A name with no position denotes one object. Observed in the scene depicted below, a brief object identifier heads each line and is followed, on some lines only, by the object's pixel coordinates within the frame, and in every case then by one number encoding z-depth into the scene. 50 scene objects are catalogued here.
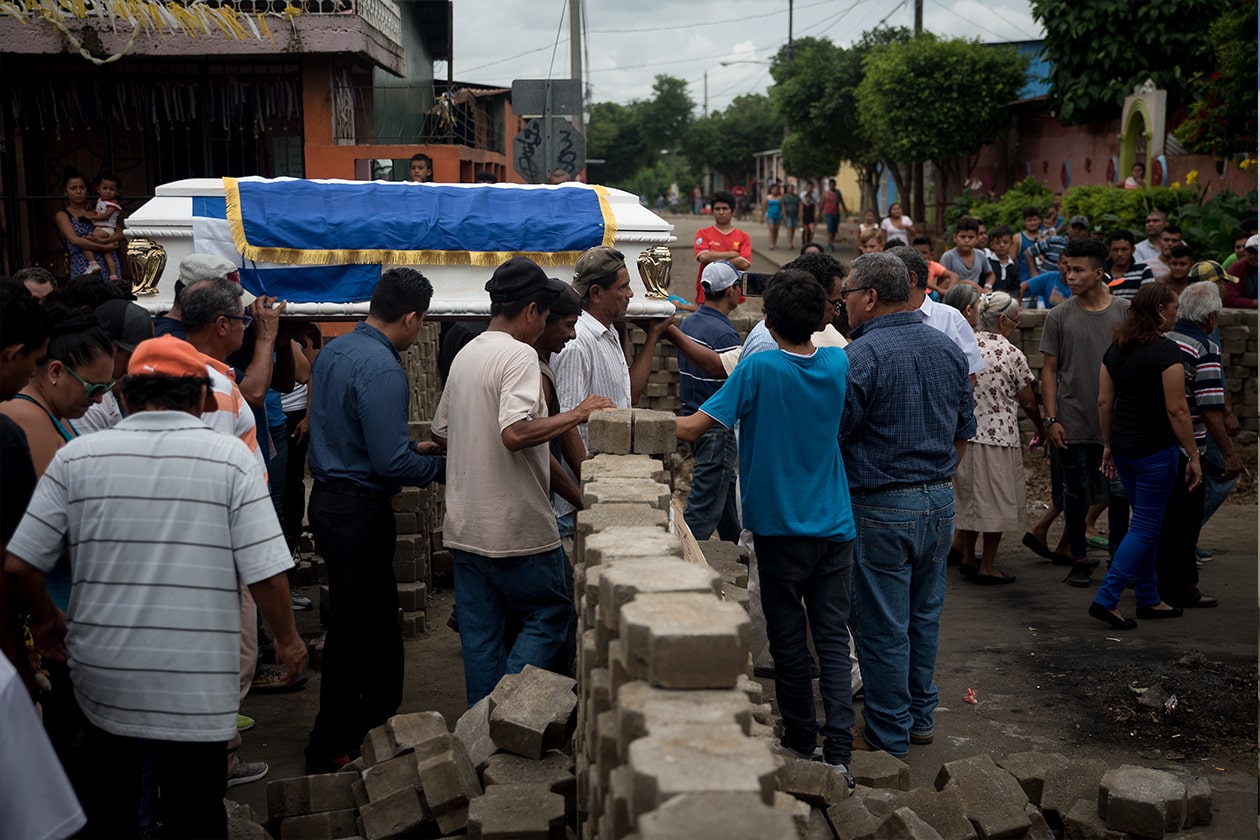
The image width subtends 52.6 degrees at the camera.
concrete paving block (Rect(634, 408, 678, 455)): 4.50
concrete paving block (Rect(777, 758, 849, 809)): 4.12
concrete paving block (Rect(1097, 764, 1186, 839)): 4.38
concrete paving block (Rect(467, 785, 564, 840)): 3.70
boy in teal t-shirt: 4.63
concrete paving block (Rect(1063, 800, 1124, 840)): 4.49
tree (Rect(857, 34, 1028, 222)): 27.23
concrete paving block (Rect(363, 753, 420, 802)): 4.24
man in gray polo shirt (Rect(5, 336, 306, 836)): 3.36
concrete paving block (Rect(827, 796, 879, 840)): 4.03
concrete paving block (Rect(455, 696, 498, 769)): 4.20
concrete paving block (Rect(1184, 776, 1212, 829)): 4.56
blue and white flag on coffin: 5.75
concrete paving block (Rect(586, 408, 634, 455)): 4.48
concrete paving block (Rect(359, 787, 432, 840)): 4.16
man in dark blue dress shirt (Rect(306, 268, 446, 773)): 4.77
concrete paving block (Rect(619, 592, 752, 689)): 2.42
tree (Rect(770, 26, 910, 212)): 34.75
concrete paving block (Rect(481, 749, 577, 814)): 3.94
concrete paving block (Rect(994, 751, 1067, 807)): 4.71
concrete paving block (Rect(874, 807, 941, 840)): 4.02
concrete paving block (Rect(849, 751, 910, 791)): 4.73
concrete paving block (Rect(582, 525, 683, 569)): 3.19
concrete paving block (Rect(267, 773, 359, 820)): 4.35
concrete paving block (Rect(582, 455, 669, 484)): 4.23
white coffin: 5.68
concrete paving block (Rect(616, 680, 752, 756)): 2.33
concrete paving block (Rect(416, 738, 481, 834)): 4.07
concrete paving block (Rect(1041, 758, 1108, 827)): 4.68
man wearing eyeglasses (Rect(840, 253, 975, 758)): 5.03
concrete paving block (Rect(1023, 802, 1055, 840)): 4.49
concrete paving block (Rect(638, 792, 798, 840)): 1.98
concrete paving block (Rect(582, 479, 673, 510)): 3.88
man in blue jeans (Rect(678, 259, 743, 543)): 6.76
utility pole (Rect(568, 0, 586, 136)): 17.92
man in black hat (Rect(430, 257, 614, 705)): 4.56
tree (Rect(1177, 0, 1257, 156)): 15.28
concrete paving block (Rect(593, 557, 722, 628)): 2.79
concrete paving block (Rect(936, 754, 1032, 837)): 4.33
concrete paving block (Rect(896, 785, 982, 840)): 4.27
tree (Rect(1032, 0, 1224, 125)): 19.86
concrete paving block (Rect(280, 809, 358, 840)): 4.31
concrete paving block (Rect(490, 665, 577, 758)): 3.99
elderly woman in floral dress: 7.60
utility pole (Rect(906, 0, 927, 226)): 31.45
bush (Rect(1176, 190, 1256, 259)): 13.09
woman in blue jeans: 6.64
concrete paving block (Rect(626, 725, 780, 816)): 2.06
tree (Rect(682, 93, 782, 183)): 76.38
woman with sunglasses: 3.88
